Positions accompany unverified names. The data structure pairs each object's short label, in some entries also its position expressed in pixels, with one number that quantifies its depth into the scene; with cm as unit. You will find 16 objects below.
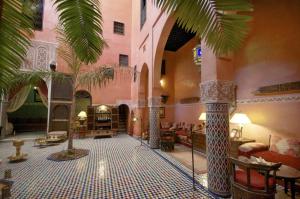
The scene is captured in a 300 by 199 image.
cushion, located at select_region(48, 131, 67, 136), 888
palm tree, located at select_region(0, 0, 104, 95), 112
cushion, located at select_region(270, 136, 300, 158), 400
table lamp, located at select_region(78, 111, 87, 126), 1023
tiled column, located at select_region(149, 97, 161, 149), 743
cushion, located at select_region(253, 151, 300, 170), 377
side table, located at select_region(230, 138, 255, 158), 512
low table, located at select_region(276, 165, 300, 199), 291
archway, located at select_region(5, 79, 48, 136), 1278
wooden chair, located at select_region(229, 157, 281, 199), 247
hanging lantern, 545
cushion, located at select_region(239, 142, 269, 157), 462
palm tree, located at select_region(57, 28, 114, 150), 621
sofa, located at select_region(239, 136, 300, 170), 389
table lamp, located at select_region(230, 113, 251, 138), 519
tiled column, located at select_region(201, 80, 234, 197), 332
